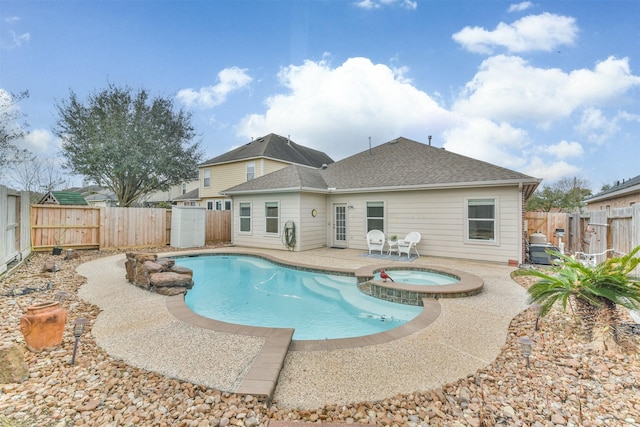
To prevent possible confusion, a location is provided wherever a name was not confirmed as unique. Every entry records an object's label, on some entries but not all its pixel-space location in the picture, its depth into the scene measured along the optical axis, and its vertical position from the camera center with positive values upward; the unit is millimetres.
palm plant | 3299 -870
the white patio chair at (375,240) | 10602 -858
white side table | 10016 -1082
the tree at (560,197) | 22625 +1514
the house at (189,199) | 25031 +1600
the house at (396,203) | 8984 +496
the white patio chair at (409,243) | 9879 -911
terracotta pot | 3256 -1259
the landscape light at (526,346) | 2840 -1276
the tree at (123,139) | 15867 +4390
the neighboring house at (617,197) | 10531 +862
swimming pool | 5023 -1838
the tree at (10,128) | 11461 +3764
